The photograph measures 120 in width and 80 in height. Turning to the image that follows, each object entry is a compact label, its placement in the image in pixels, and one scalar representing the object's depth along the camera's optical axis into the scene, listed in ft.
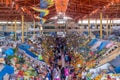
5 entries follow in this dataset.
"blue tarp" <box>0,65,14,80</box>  20.75
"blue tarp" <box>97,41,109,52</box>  40.71
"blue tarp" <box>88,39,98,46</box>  49.95
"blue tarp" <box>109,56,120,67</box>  26.38
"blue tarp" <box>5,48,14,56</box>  31.90
